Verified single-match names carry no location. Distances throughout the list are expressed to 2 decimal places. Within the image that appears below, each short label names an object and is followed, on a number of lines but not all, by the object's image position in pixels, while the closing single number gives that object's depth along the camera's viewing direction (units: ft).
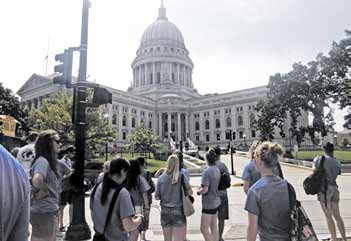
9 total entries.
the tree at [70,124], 96.84
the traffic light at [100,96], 25.90
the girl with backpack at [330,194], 21.25
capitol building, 296.71
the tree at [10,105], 168.57
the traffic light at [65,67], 25.81
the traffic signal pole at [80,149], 23.06
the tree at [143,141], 141.49
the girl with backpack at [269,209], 10.39
